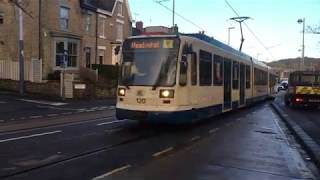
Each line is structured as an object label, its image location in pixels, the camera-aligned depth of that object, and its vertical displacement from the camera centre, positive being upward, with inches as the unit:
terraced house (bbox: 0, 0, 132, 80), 933.6 +164.5
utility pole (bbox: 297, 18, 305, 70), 1665.2 +332.4
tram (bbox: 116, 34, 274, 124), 392.0 +9.8
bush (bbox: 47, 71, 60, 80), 946.7 +30.4
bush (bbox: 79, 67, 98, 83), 924.9 +33.5
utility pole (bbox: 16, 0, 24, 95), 800.6 +62.1
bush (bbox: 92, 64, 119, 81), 1076.0 +55.3
